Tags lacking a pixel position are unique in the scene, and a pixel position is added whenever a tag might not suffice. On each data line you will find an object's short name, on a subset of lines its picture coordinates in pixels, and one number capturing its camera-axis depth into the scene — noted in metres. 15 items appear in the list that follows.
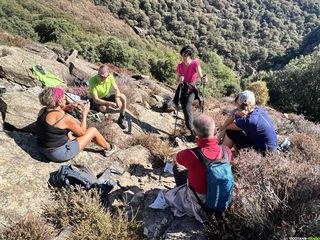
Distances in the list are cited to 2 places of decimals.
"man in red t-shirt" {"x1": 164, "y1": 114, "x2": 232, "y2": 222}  2.77
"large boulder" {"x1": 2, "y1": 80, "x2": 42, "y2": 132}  4.12
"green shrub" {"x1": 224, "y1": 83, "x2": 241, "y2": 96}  19.83
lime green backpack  6.01
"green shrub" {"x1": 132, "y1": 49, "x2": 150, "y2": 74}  14.58
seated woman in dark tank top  3.55
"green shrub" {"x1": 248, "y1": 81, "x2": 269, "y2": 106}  15.67
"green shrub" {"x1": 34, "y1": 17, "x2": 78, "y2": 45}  16.51
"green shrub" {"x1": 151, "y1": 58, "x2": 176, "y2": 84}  14.56
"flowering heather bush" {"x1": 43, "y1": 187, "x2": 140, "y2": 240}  2.80
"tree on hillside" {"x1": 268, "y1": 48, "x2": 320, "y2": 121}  16.68
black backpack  3.31
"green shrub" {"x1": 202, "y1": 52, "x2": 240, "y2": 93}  26.56
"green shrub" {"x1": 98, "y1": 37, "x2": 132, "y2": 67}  13.92
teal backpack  2.70
